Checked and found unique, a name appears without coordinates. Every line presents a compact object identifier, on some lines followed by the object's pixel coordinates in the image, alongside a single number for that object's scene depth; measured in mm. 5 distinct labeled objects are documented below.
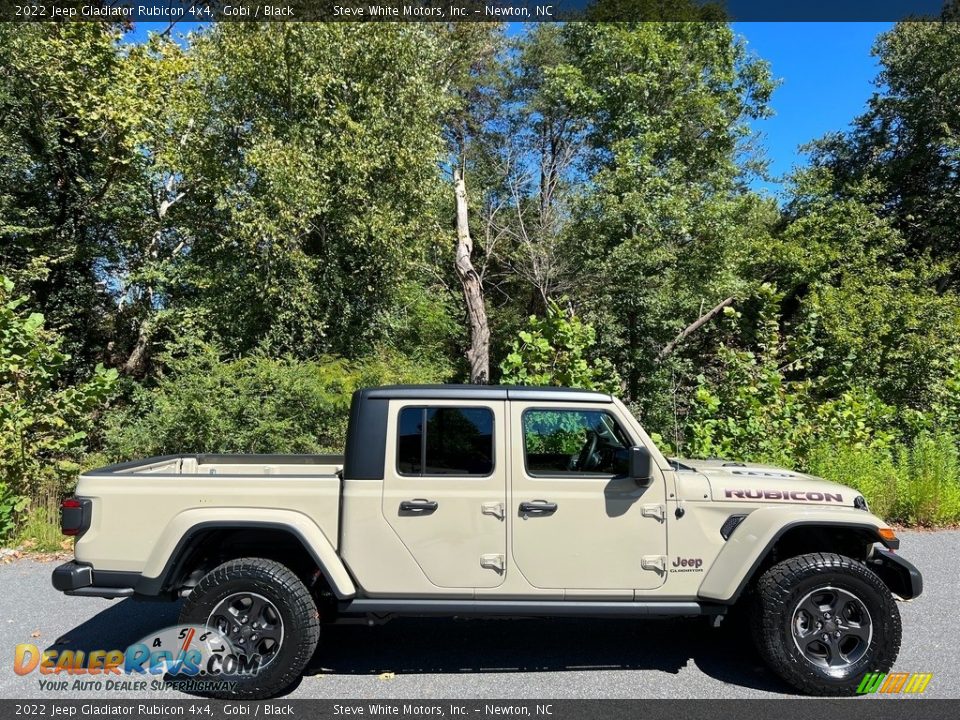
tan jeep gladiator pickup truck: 3707
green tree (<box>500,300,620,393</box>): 9219
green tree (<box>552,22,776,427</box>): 15484
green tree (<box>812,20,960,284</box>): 16797
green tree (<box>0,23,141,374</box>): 12500
